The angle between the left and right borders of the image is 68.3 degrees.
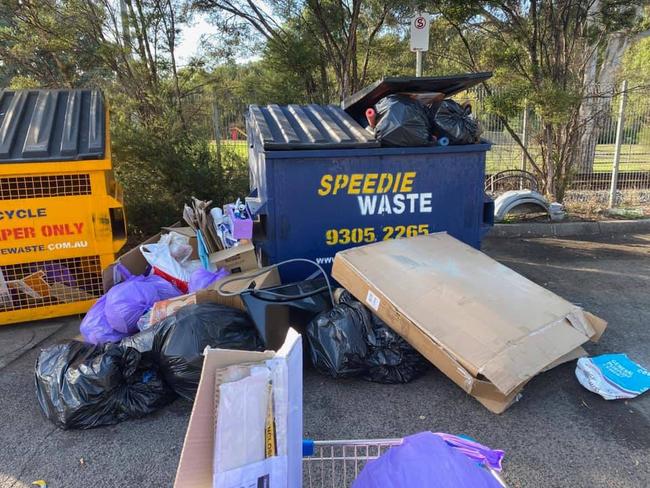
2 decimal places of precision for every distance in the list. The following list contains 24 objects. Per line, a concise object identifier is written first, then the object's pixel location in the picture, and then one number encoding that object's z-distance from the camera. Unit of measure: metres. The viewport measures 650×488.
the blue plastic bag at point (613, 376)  2.51
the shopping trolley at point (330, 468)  1.92
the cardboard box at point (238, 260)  3.43
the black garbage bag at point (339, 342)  2.64
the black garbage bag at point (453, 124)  3.49
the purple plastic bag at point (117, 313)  2.99
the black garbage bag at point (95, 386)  2.33
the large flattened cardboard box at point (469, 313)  2.32
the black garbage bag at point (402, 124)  3.36
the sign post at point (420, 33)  5.40
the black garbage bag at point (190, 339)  2.45
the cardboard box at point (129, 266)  3.52
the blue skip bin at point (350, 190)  3.28
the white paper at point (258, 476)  1.08
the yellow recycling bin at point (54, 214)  3.33
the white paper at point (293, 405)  1.19
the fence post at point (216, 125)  5.99
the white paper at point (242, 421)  1.08
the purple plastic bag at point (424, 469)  1.03
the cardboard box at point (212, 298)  2.85
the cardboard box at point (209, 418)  1.08
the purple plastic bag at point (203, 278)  3.34
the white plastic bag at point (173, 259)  3.57
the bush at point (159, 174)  5.02
